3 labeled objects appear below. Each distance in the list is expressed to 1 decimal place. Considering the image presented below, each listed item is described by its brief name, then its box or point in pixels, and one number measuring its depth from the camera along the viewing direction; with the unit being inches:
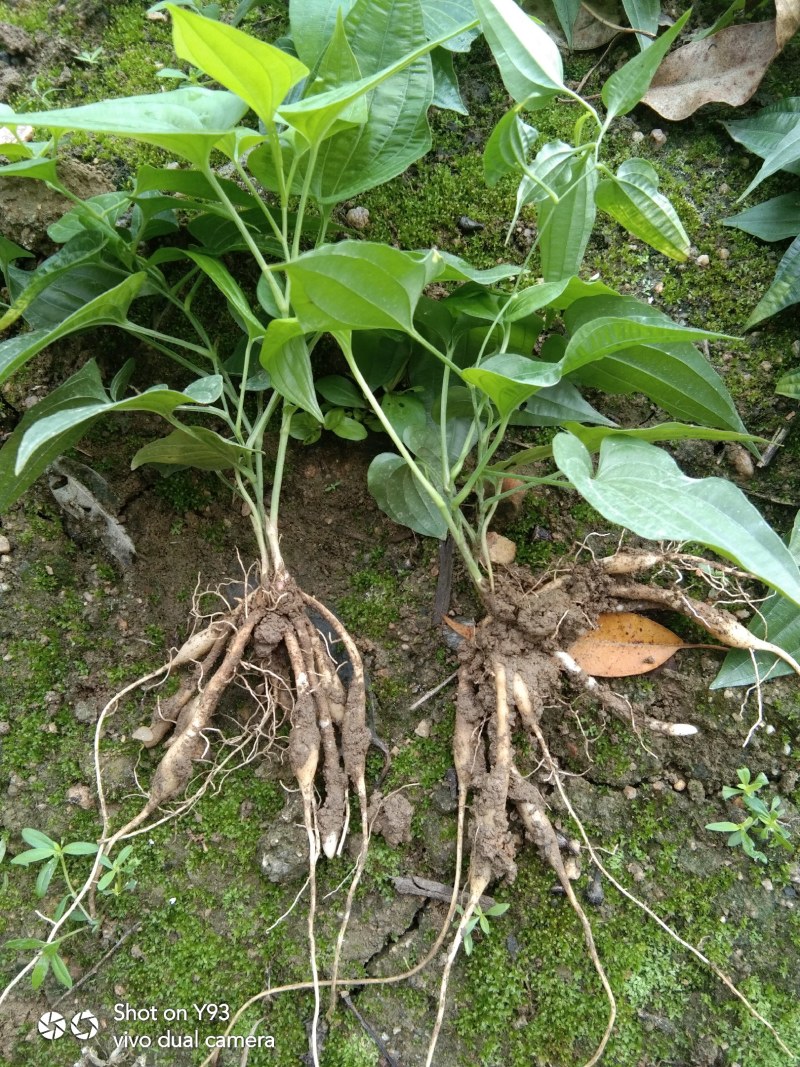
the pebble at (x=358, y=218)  17.6
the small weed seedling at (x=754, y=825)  15.0
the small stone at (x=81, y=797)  15.8
